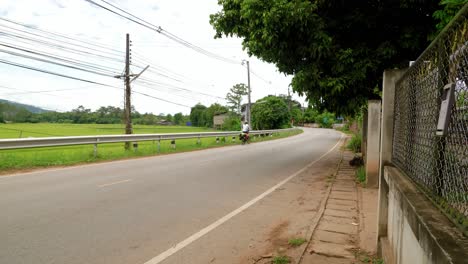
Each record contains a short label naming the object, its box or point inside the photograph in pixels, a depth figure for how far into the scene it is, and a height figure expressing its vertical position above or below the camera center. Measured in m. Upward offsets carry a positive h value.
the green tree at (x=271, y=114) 53.97 +1.27
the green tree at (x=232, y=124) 52.22 -0.59
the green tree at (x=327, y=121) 74.12 +0.19
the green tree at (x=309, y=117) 87.53 +1.35
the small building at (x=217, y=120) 88.89 +0.28
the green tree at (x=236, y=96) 83.12 +6.75
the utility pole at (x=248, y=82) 38.45 +4.93
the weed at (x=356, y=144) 18.99 -1.43
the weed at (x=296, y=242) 4.43 -1.73
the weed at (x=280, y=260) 3.86 -1.73
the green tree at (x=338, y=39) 8.05 +2.30
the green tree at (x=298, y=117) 84.43 +1.33
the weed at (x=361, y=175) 9.07 -1.61
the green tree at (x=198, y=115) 110.12 +1.94
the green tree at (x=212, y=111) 100.46 +3.20
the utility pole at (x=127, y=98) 20.88 +1.50
